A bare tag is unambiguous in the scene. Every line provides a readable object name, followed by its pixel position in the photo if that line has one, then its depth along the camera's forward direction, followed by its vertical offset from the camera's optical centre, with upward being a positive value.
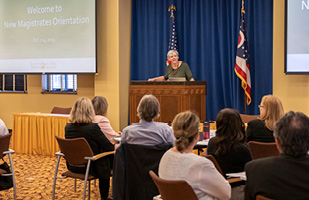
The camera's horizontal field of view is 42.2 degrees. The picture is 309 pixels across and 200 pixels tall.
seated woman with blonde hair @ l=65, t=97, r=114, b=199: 4.32 -0.57
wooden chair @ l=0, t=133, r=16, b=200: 4.26 -0.70
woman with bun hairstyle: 2.43 -0.52
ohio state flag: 7.61 +0.40
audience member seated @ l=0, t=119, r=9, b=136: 4.51 -0.54
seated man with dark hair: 1.99 -0.42
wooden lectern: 7.01 -0.23
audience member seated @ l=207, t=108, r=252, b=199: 3.10 -0.49
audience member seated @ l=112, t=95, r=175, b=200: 3.60 -0.64
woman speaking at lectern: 7.60 +0.27
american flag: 8.52 +0.98
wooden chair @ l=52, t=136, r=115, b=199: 4.09 -0.75
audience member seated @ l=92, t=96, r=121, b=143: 4.86 -0.42
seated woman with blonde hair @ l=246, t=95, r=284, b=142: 3.91 -0.39
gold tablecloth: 7.38 -0.95
